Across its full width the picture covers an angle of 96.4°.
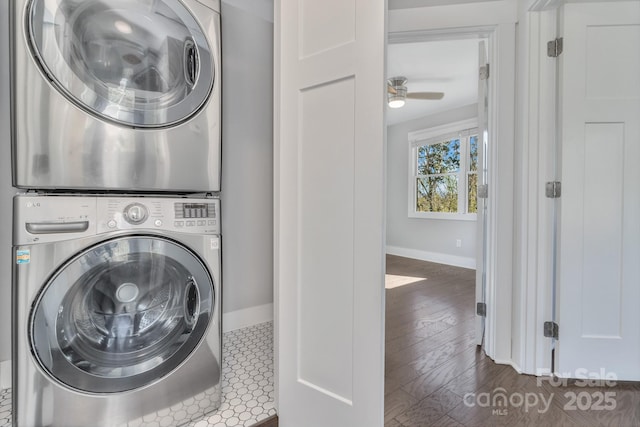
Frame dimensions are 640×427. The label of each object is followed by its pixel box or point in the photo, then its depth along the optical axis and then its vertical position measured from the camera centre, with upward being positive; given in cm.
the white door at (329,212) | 100 -1
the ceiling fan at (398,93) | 322 +136
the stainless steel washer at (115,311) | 93 -38
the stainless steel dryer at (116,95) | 95 +42
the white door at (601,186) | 151 +14
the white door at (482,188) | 185 +15
